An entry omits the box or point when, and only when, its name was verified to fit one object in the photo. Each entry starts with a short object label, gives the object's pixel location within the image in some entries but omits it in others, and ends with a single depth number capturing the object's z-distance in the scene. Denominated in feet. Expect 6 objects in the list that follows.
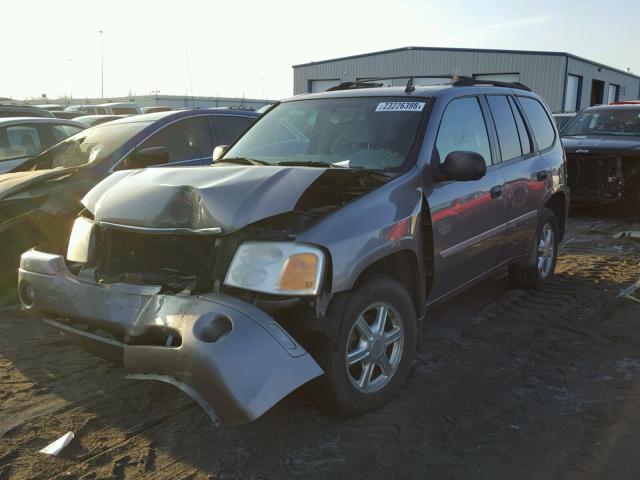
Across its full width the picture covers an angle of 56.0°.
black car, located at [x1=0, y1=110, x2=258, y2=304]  17.25
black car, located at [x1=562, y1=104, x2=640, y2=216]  31.01
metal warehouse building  105.70
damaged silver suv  9.02
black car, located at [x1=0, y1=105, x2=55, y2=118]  37.21
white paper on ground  9.83
